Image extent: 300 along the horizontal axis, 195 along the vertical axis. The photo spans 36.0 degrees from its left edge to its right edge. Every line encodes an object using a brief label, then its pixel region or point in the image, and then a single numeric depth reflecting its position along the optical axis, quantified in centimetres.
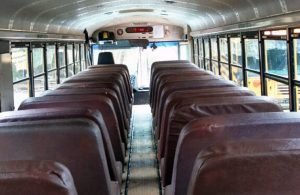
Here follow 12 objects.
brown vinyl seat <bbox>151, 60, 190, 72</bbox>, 932
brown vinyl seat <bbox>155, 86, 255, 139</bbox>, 364
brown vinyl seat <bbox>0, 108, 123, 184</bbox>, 286
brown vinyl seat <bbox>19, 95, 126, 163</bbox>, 374
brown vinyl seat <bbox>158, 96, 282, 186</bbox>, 305
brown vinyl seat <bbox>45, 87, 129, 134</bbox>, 450
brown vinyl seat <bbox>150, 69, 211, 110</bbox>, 613
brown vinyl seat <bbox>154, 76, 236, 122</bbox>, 456
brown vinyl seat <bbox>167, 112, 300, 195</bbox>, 224
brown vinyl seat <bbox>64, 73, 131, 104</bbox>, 640
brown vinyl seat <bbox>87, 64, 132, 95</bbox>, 867
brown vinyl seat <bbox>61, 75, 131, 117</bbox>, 556
